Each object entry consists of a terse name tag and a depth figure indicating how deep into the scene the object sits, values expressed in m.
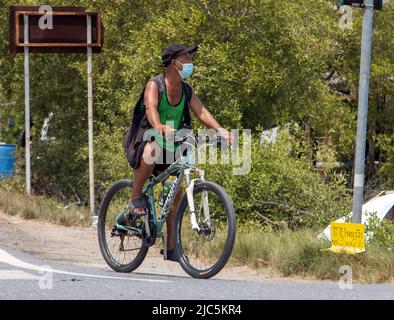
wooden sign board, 16.56
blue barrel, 23.56
